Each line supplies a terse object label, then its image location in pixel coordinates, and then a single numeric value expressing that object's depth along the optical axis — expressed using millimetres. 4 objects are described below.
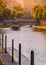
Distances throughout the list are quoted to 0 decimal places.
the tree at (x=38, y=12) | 94688
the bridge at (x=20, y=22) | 121188
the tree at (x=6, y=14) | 109406
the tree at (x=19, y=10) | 168875
